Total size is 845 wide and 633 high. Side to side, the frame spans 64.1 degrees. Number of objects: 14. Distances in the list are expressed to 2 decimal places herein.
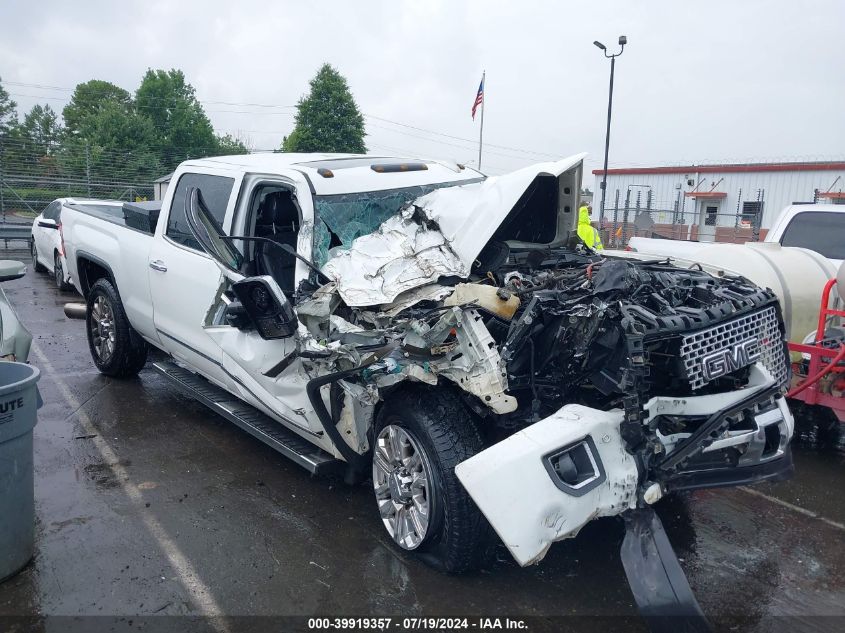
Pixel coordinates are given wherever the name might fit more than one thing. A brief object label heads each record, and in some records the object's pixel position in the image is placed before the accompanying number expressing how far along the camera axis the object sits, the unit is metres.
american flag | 25.48
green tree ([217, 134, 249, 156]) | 57.43
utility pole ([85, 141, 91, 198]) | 24.73
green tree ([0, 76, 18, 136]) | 49.25
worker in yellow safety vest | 10.28
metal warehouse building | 24.55
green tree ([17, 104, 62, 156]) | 47.06
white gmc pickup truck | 2.84
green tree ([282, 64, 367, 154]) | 38.41
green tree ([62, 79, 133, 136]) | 57.91
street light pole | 18.19
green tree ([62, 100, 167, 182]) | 25.03
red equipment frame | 4.78
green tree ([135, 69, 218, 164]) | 49.62
